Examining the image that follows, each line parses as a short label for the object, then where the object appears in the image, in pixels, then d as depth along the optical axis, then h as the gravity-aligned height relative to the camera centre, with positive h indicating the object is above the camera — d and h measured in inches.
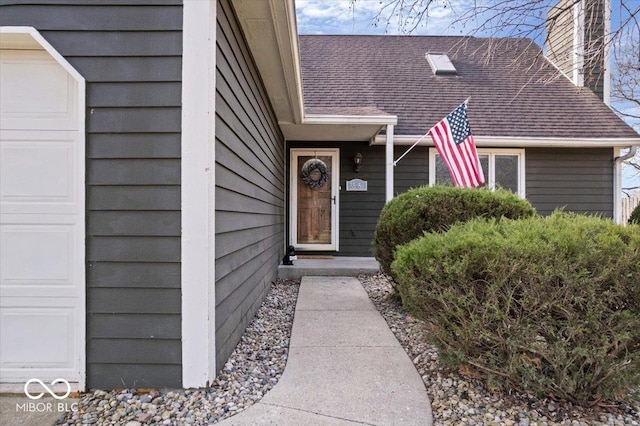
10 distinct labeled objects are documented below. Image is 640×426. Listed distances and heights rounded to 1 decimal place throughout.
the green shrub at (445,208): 149.0 +0.2
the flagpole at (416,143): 249.4 +44.1
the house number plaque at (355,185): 270.8 +16.6
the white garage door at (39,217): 85.1 -3.1
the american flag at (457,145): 211.5 +36.7
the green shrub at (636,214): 263.1 -2.1
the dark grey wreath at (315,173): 273.6 +25.2
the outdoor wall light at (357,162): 264.5 +33.0
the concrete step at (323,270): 227.0 -38.5
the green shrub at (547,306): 71.6 -19.4
